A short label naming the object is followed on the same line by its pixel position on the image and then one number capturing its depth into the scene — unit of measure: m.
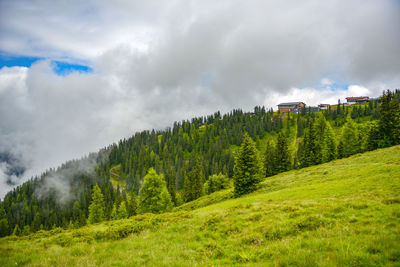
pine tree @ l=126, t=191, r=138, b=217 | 70.71
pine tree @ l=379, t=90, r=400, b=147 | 50.34
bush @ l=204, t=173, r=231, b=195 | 80.44
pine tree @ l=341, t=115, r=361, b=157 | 62.03
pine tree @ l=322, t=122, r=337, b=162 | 61.98
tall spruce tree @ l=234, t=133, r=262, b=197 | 42.00
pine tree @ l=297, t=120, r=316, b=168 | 61.01
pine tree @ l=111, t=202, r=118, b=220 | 81.06
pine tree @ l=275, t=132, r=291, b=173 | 66.12
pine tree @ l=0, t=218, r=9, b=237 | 115.62
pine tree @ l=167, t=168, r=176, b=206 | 76.41
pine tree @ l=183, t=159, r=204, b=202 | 76.38
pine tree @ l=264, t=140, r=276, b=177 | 69.62
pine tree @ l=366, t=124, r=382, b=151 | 54.28
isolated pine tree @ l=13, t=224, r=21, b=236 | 135.75
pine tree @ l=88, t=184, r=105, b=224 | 65.44
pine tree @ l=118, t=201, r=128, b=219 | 75.73
